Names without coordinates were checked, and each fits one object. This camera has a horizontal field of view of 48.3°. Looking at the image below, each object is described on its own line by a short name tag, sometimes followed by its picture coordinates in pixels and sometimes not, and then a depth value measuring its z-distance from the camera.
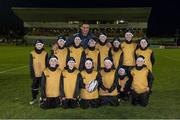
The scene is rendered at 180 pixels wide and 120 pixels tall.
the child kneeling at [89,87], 4.41
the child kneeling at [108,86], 4.50
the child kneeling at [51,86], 4.42
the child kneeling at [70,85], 4.37
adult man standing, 4.76
